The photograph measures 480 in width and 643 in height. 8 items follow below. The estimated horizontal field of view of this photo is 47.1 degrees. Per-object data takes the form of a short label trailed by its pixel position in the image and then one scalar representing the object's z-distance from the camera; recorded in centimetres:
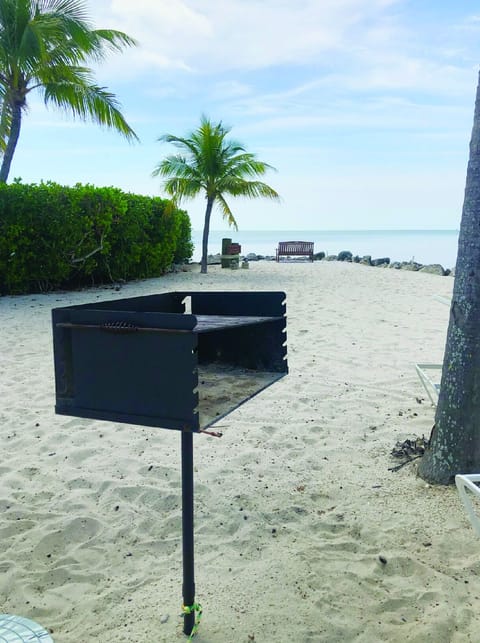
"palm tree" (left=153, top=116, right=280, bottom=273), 1519
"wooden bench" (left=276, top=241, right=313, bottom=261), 2222
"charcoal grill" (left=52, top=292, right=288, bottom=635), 164
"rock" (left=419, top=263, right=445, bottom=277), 1662
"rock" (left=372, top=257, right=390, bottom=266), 2086
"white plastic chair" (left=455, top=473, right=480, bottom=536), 182
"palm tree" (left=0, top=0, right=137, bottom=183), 1308
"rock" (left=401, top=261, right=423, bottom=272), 1834
